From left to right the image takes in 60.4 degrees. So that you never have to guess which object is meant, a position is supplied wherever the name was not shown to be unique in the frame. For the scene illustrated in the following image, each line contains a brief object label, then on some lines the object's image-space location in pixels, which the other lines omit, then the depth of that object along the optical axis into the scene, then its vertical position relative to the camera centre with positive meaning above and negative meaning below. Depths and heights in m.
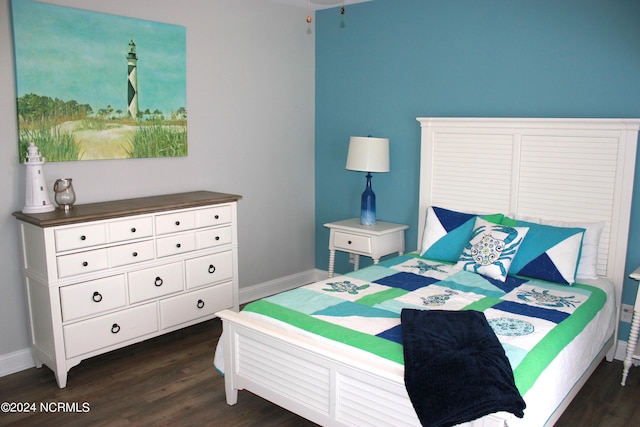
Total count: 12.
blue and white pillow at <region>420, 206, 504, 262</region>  3.60 -0.67
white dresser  2.97 -0.81
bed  2.29 -0.85
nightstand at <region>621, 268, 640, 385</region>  2.98 -1.12
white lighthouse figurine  3.04 -0.28
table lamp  4.07 -0.16
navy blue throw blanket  1.95 -0.90
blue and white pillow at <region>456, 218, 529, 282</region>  3.22 -0.71
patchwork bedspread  2.33 -0.87
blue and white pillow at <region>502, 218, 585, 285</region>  3.16 -0.71
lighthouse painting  3.10 +0.30
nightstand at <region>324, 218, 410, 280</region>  4.12 -0.81
